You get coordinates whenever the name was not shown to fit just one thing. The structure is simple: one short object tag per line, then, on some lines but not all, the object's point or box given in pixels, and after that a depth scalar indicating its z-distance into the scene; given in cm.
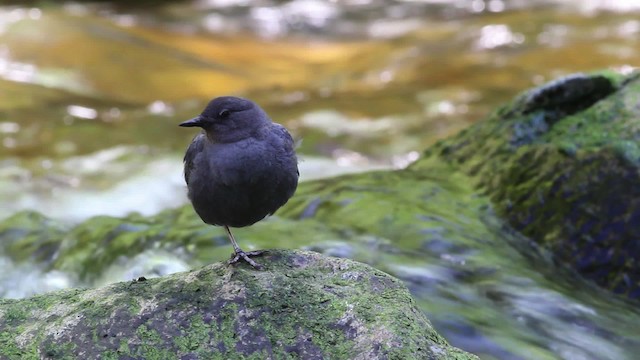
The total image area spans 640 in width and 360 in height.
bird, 668
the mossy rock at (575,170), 1073
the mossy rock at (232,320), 575
